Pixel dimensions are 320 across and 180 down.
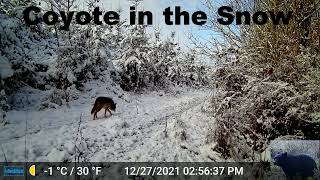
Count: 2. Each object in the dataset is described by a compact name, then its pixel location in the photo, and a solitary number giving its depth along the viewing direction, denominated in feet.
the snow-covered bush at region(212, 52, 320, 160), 11.43
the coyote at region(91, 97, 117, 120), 19.33
